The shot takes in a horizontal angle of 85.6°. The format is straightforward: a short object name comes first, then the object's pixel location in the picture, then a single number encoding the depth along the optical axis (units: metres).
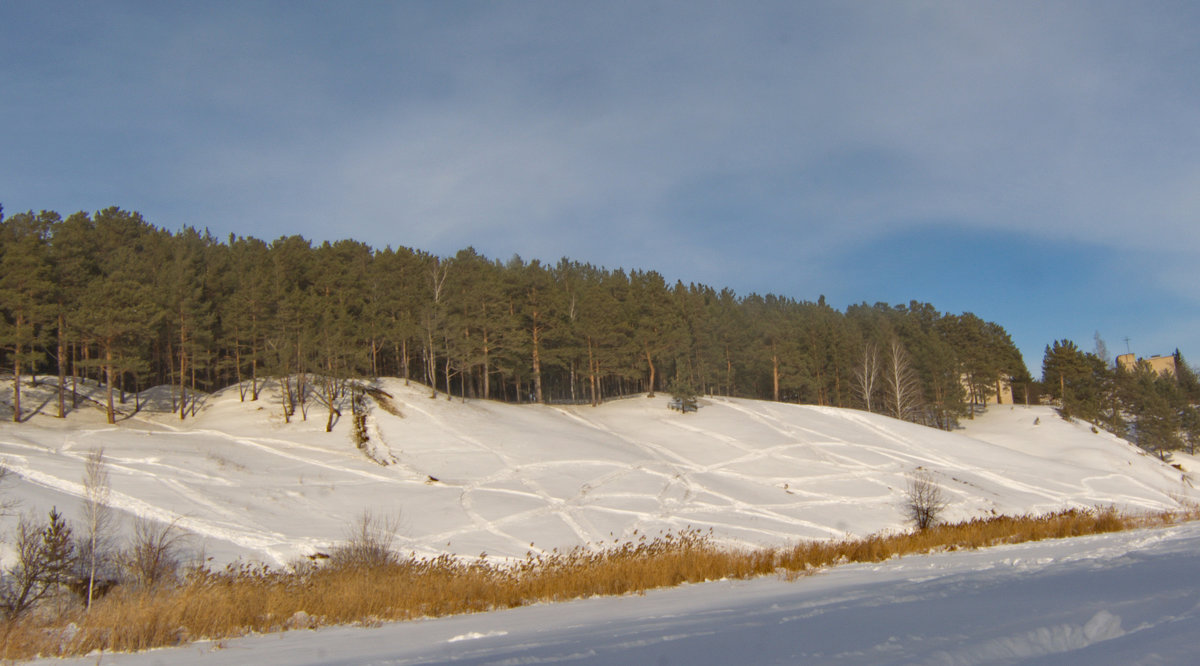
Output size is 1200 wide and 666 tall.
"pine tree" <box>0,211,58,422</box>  39.16
